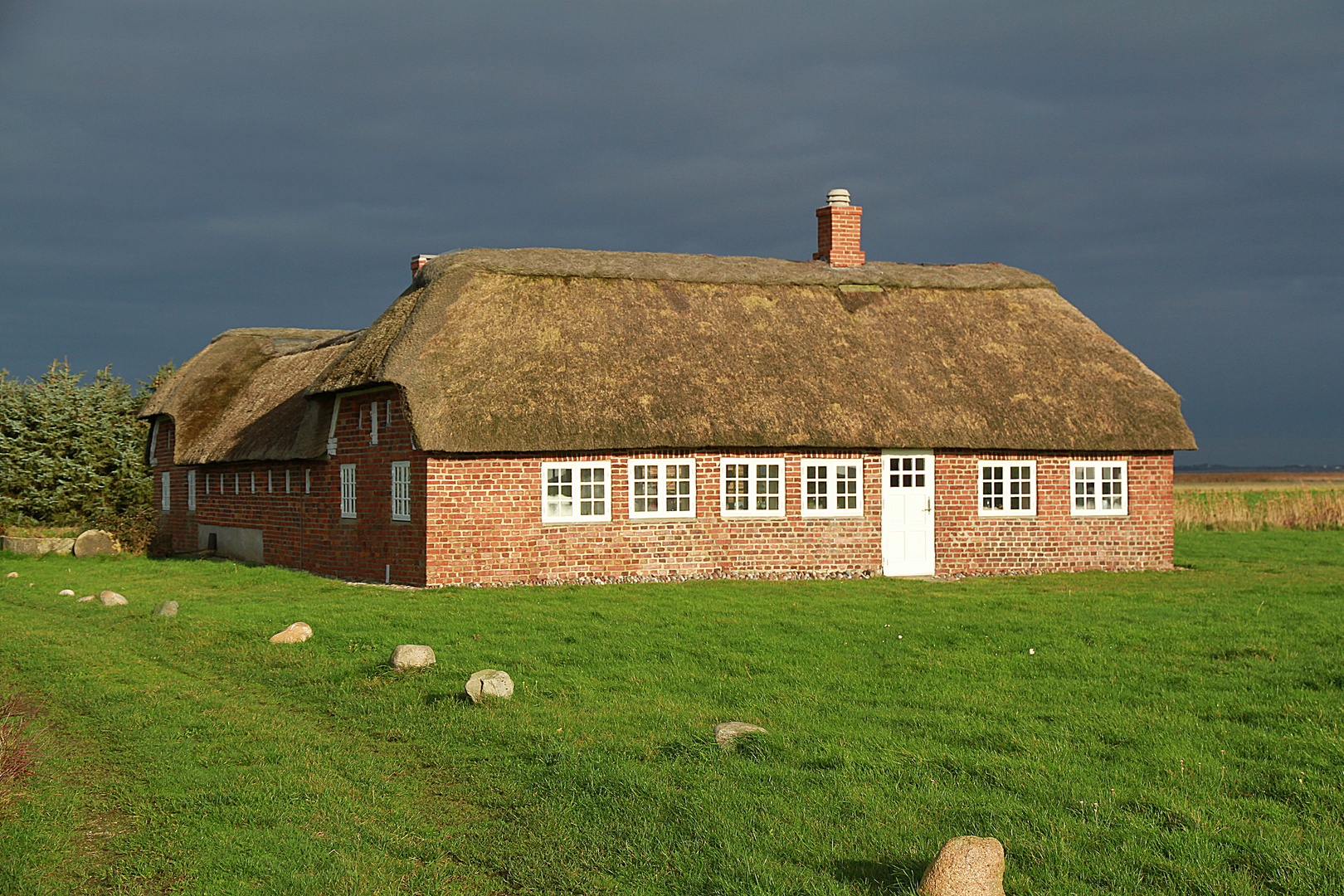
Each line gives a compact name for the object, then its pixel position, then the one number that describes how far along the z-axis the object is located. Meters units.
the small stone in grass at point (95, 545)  24.70
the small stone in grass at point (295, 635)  11.90
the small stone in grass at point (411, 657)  10.16
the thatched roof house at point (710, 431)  18.17
